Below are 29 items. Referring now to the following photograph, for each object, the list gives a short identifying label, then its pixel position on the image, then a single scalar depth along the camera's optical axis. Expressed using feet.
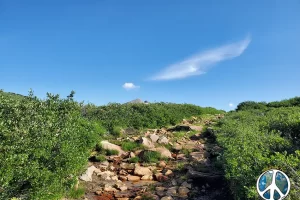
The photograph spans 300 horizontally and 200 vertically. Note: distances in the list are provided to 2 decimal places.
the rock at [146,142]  46.12
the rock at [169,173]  35.72
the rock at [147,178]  35.29
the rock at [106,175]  35.21
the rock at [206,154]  40.56
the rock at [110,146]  44.44
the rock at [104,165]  38.84
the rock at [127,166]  38.10
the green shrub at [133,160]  40.17
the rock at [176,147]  45.27
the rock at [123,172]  36.81
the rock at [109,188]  31.54
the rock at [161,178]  34.56
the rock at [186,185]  31.39
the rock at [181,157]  41.27
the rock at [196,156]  39.36
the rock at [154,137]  49.03
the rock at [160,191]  29.90
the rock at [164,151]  42.18
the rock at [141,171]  36.09
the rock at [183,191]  29.84
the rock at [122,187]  31.77
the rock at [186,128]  57.64
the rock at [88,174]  33.86
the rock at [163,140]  47.90
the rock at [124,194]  29.93
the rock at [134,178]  35.18
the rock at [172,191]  29.71
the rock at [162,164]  38.84
